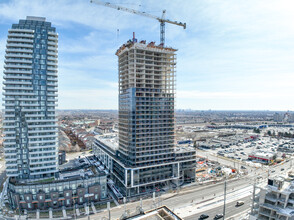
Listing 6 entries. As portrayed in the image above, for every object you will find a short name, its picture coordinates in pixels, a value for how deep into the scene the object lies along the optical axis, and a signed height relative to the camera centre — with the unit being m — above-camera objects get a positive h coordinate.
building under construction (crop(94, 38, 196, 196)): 77.69 -6.61
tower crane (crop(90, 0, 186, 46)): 101.44 +50.51
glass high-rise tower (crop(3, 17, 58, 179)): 75.69 +2.80
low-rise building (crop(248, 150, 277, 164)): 123.12 -31.71
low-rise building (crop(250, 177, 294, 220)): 45.28 -22.88
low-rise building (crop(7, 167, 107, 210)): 66.56 -30.89
